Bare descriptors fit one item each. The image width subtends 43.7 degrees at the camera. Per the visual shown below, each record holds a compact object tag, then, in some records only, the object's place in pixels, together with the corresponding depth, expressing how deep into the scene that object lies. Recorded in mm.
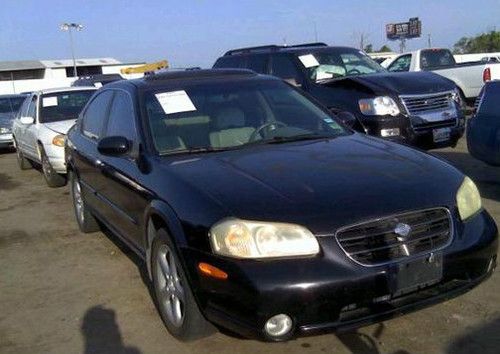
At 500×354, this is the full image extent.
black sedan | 3098
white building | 73625
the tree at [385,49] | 84900
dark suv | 7938
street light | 58375
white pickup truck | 14742
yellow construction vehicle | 26244
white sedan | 9508
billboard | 70875
